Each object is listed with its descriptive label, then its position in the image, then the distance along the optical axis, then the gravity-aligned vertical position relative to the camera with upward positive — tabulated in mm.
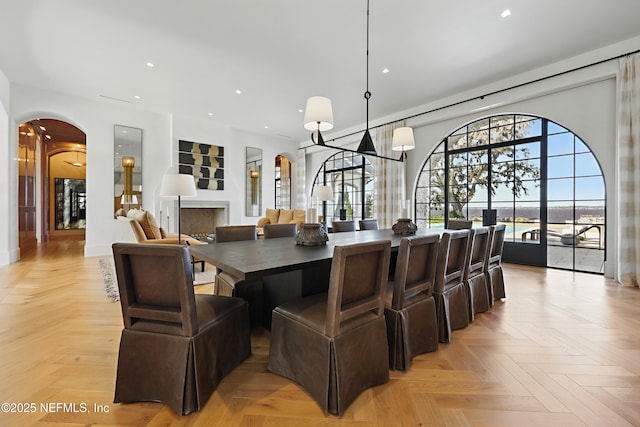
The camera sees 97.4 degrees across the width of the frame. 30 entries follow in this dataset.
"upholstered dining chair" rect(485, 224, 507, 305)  2771 -607
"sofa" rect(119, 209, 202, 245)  4004 -329
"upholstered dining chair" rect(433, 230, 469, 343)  2009 -584
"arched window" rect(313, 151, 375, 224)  7312 +694
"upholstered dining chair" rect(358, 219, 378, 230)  4055 -227
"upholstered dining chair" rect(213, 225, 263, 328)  2191 -652
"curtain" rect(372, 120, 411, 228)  6074 +597
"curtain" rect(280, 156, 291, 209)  8984 +865
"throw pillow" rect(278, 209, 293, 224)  7018 -172
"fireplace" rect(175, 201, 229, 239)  7246 -210
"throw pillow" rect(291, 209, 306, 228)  6703 -162
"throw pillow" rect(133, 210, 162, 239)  4203 -239
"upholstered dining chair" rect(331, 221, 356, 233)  3660 -220
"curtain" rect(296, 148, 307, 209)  8641 +967
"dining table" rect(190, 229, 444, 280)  1342 -276
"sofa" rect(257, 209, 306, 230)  6818 -180
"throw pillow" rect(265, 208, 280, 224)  7367 -152
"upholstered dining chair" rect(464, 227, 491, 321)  2389 -587
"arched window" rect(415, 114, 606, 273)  4074 +365
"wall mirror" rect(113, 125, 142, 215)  5895 +877
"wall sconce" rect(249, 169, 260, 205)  7915 +714
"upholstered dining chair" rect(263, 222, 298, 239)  2852 -221
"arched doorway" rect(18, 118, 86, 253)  5936 +765
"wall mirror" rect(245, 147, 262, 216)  7840 +780
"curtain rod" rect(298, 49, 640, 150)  3611 +1925
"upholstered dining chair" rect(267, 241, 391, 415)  1309 -636
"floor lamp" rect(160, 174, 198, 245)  3738 +309
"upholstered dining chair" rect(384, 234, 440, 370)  1663 -596
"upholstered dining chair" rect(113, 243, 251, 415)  1259 -590
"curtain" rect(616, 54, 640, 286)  3400 +487
